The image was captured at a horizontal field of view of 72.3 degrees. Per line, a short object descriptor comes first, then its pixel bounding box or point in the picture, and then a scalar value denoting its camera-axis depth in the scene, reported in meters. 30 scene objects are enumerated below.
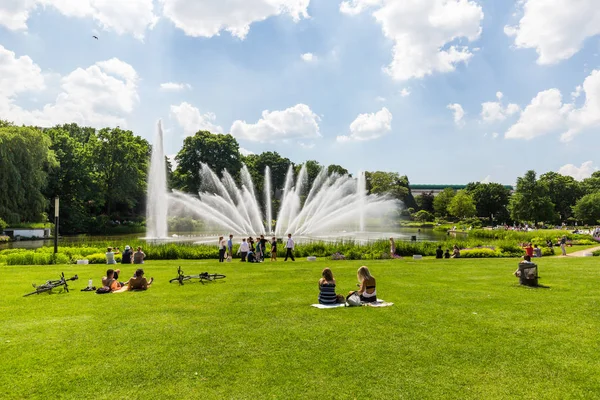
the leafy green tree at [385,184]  118.31
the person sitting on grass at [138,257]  23.72
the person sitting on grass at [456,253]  28.80
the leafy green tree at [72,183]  64.44
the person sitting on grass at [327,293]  11.88
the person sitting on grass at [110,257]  23.30
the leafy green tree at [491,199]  123.81
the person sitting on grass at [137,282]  14.54
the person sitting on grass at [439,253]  27.99
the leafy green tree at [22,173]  49.75
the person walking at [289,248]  25.77
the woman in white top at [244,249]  25.09
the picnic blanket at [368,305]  11.73
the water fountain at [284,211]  42.97
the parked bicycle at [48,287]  13.59
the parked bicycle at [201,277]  15.90
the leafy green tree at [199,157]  83.50
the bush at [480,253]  29.53
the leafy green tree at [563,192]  117.19
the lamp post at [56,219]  25.13
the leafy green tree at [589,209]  96.76
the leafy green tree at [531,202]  87.56
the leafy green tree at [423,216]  126.19
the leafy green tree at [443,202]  130.51
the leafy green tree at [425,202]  149.38
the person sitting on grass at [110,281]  14.24
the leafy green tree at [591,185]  120.89
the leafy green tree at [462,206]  112.88
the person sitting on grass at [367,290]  12.04
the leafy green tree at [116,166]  73.06
